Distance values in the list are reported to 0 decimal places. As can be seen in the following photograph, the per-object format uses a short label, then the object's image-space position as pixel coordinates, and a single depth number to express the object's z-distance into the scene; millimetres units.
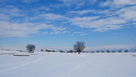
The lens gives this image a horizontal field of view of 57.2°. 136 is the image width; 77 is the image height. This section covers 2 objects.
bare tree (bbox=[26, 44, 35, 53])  121500
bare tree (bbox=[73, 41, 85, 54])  84438
